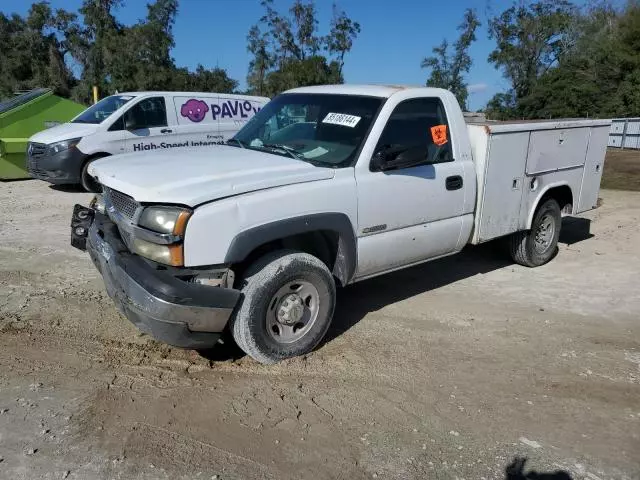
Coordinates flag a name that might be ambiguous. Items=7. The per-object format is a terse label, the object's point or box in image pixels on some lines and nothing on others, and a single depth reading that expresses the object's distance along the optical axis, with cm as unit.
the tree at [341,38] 4238
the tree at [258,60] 4250
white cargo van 1001
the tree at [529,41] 4572
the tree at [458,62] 4431
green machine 1122
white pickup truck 349
